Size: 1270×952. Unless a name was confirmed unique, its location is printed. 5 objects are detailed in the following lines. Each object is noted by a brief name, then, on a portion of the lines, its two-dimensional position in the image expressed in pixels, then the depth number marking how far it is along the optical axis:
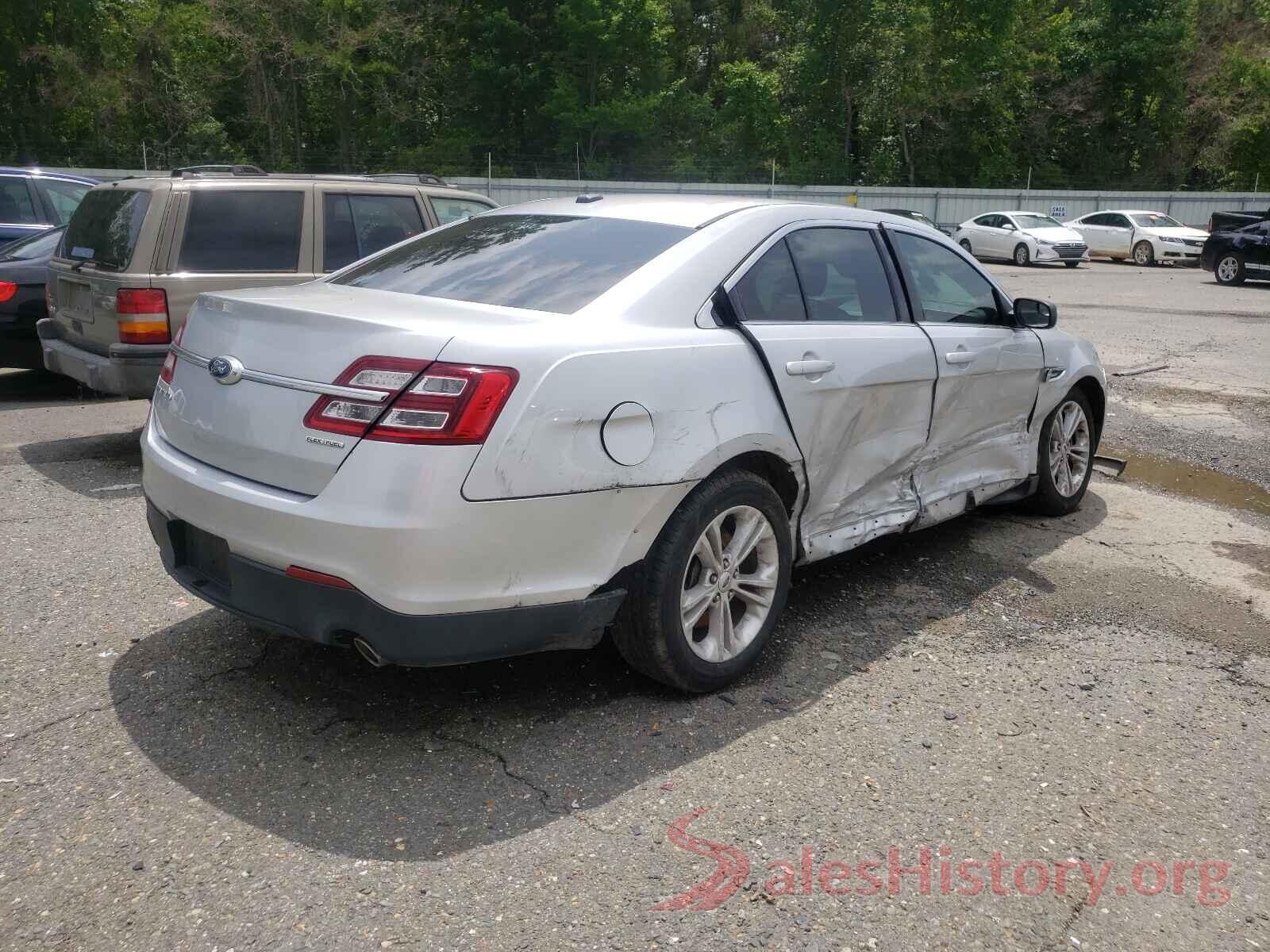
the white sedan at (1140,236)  29.05
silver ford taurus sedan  2.94
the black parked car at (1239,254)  22.73
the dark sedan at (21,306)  8.52
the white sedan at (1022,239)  28.22
